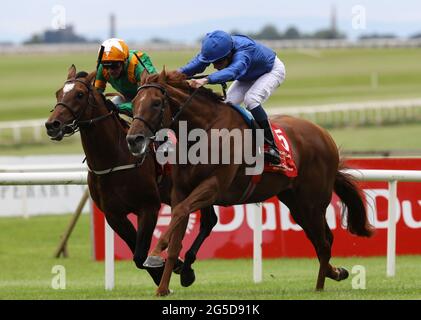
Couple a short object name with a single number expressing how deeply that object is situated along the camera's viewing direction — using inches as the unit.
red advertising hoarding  866.8
